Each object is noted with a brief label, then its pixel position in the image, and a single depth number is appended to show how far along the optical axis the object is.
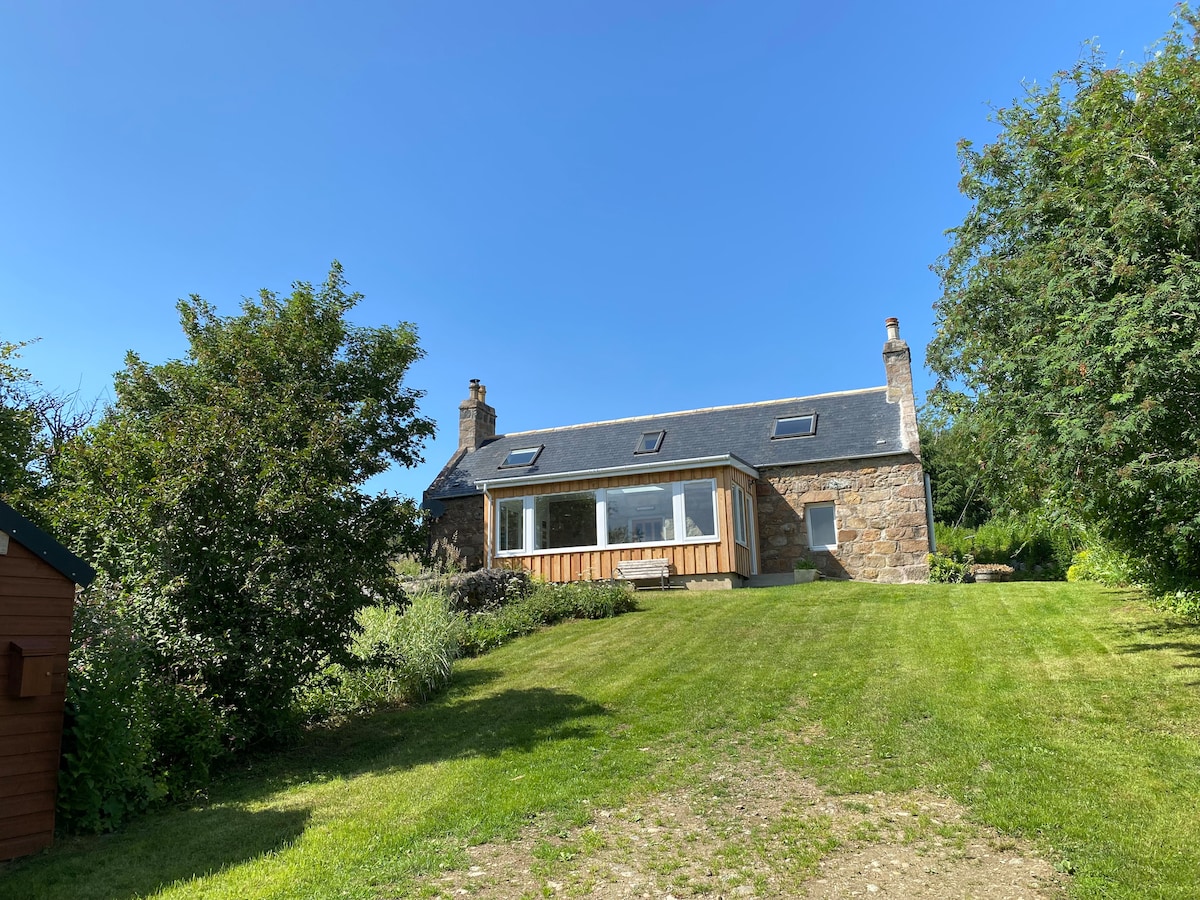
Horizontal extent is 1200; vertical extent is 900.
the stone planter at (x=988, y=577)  17.53
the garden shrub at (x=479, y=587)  12.97
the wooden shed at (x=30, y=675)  4.99
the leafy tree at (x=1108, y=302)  6.38
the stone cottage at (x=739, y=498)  17.58
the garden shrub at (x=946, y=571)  17.00
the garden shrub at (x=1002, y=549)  20.86
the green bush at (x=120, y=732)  5.48
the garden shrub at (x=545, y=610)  12.04
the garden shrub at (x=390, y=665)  8.65
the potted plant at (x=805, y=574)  17.47
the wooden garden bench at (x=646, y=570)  17.22
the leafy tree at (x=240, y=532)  6.75
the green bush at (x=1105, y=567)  10.80
